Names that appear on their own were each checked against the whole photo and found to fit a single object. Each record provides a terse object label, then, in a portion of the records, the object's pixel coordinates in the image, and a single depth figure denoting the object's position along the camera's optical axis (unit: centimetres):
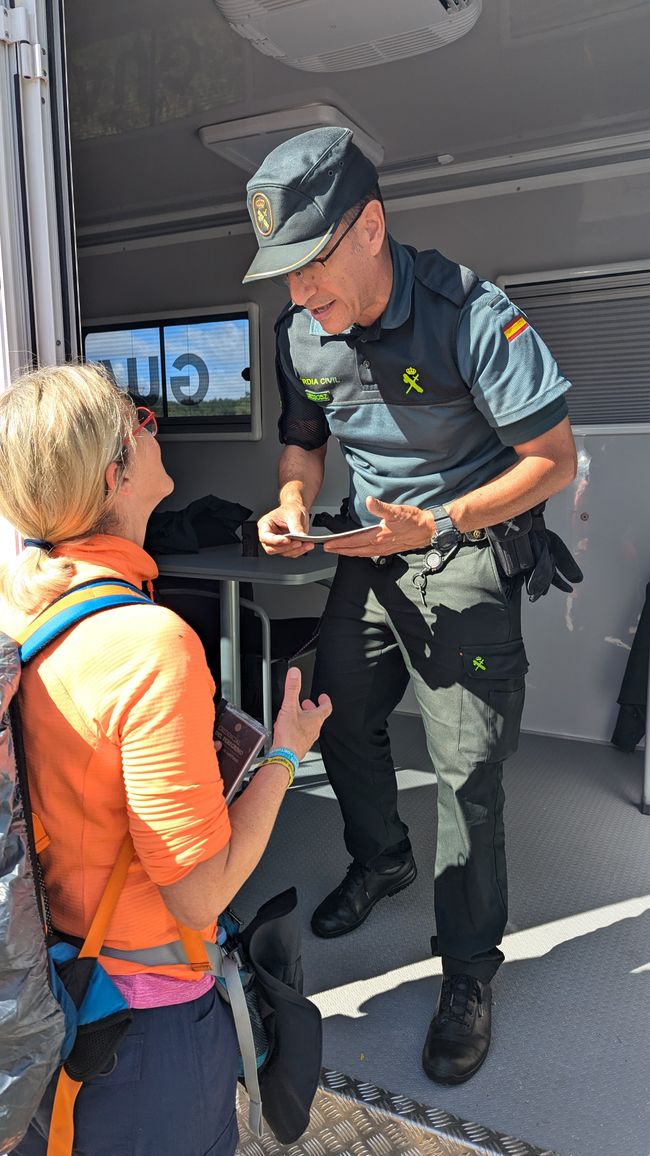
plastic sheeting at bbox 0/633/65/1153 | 86
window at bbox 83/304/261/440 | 471
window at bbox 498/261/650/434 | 371
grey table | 309
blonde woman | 95
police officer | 174
